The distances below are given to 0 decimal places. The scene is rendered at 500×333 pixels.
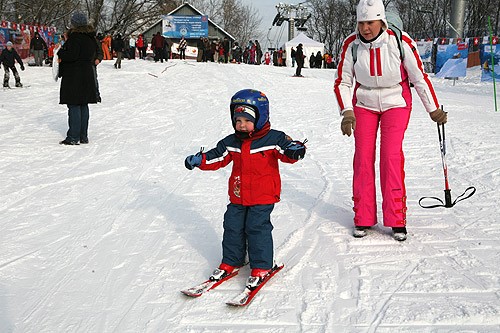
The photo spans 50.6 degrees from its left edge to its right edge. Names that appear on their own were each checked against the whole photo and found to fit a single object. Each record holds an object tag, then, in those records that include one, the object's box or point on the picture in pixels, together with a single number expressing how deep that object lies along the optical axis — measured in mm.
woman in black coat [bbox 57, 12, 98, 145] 7820
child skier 3373
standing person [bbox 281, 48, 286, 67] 37709
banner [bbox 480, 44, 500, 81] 19078
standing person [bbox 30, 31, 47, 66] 22109
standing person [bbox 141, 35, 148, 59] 30484
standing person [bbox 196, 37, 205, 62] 30555
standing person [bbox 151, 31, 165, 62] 24931
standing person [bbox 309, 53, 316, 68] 36406
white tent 37500
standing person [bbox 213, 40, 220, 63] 30380
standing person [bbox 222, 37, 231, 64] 30719
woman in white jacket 3961
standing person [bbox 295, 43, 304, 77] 22406
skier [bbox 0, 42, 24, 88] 15781
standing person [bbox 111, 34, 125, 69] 21683
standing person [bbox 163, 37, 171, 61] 25541
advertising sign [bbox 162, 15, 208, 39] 42938
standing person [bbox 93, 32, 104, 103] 8211
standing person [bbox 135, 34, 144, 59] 30000
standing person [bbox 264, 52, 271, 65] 39625
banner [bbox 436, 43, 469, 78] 21141
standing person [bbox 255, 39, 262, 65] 35500
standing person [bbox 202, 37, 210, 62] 30328
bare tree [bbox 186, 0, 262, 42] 63281
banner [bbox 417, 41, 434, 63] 26344
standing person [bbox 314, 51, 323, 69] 36625
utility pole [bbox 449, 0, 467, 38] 27875
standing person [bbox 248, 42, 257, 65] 36625
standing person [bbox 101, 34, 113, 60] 26469
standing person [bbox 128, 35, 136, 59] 30262
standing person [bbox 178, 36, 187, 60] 29438
